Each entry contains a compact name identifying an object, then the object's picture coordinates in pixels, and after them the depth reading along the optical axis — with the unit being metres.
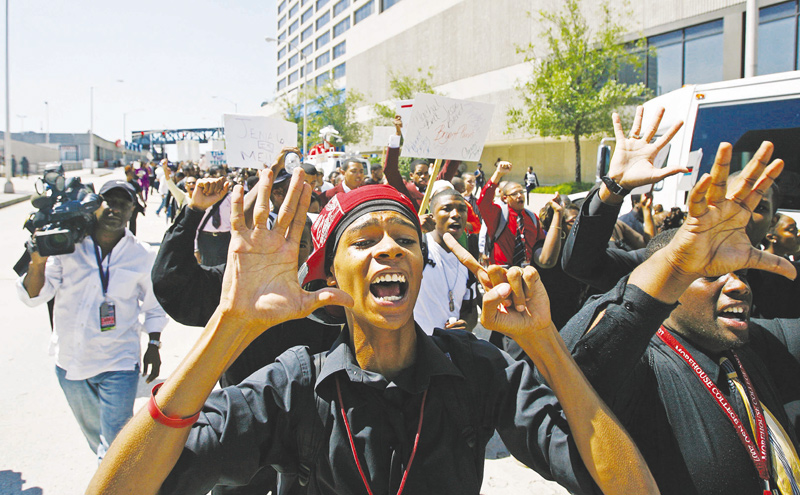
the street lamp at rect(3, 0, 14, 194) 26.85
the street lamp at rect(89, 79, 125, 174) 52.00
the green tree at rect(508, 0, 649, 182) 22.45
